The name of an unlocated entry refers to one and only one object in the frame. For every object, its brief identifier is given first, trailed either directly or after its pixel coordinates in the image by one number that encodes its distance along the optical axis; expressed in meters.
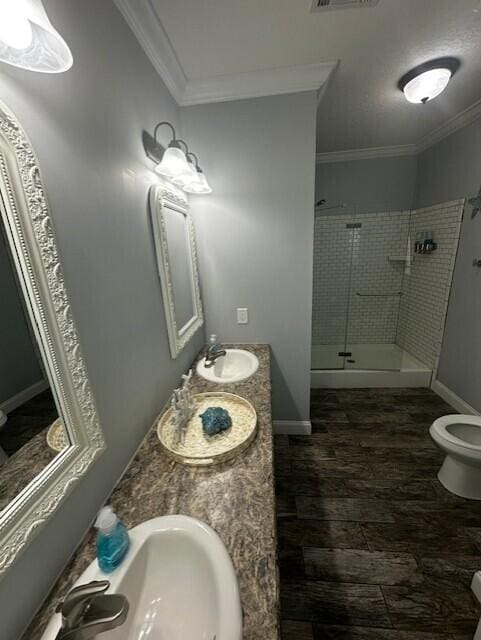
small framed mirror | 1.19
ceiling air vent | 1.01
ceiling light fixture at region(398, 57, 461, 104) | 1.43
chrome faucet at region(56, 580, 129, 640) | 0.45
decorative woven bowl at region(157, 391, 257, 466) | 0.90
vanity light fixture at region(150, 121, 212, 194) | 1.10
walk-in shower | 2.65
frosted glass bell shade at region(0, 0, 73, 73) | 0.43
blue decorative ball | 1.04
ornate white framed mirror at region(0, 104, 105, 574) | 0.50
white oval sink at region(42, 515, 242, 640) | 0.54
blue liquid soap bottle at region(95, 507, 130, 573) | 0.59
